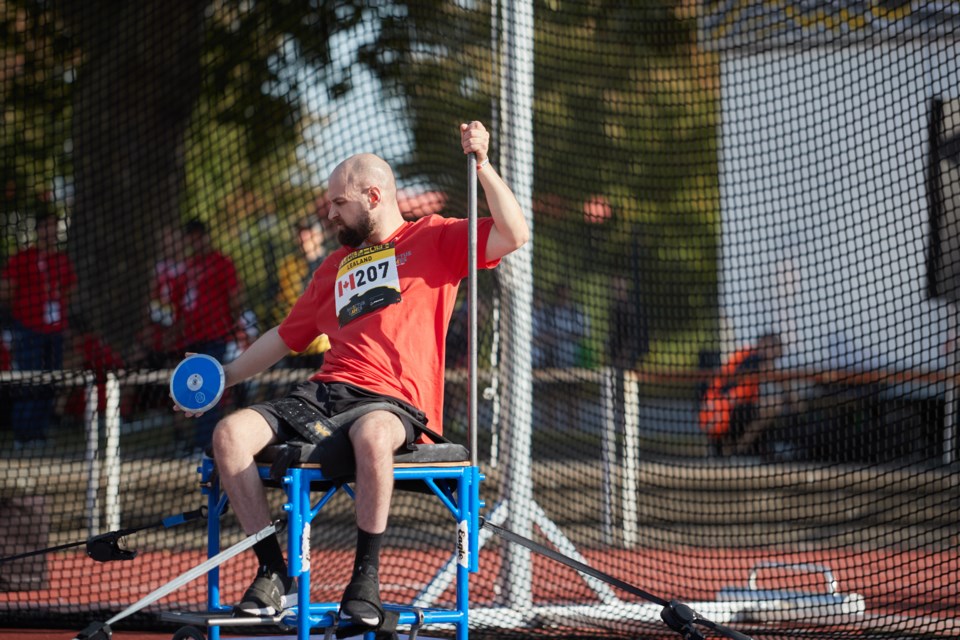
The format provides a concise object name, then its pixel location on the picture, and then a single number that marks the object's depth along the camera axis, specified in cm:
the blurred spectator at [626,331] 1400
